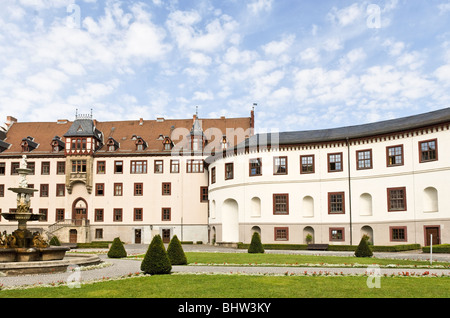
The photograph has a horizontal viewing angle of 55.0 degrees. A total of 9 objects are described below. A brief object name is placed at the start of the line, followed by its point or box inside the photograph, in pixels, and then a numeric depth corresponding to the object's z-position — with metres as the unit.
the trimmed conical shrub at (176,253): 23.56
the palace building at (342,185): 35.44
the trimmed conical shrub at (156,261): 18.42
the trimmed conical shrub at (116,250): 29.20
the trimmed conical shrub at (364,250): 27.98
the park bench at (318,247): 37.47
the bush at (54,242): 38.28
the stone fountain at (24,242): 20.91
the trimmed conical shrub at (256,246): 33.22
